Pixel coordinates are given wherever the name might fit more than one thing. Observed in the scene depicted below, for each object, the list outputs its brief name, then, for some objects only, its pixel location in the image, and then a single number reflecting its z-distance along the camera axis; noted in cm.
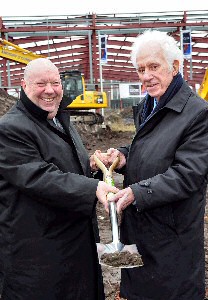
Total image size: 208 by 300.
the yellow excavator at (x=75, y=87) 1717
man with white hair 219
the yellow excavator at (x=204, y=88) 1212
